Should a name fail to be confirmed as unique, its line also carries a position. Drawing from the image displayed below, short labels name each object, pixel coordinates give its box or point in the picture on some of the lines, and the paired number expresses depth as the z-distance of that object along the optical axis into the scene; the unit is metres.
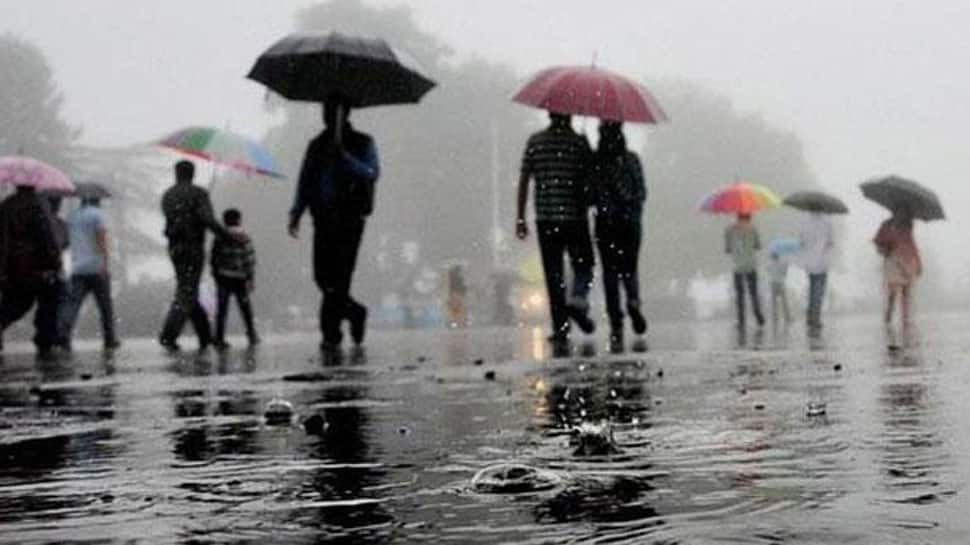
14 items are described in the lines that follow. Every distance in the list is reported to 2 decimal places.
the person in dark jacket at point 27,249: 14.45
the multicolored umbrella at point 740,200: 22.75
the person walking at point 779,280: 29.07
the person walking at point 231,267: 16.19
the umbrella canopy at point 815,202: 20.55
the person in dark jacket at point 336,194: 11.62
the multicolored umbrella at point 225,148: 17.17
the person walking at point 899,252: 18.53
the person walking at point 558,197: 12.00
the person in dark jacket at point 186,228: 14.21
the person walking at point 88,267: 16.19
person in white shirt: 19.66
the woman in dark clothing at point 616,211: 12.62
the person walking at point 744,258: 21.14
